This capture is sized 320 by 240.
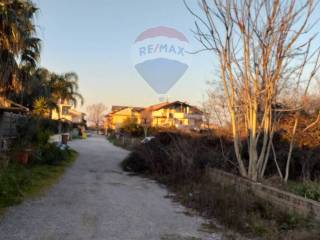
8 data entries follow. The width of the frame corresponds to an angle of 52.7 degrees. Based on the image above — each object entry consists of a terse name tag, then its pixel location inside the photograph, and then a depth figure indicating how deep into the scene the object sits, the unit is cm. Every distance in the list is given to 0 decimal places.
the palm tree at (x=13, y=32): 1020
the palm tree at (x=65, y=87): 4497
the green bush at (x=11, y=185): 670
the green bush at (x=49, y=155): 1323
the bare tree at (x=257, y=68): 792
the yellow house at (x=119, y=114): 7533
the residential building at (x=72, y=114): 7146
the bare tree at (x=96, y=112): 10231
